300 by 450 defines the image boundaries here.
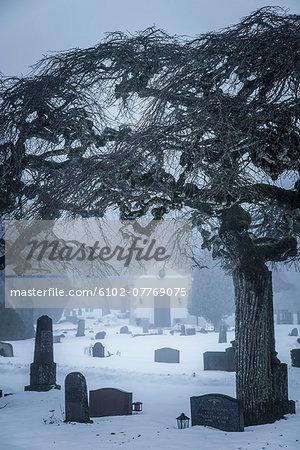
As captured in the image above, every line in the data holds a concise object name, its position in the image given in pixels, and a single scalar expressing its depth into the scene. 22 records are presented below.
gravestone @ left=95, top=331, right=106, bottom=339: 43.00
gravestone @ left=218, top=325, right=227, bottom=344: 36.08
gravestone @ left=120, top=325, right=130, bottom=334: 53.29
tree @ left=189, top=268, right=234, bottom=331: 46.78
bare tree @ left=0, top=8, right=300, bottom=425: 8.34
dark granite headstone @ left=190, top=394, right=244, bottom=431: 10.09
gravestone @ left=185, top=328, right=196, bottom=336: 46.44
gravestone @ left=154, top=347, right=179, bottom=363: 25.83
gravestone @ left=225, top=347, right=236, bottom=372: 21.70
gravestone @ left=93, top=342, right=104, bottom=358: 28.88
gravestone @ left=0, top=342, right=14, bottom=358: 28.80
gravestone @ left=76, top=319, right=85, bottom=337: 47.01
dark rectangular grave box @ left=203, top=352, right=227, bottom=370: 21.91
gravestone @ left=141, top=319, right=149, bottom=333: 52.42
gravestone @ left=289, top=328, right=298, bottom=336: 41.36
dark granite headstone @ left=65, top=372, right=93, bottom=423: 11.51
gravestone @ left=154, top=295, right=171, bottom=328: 57.84
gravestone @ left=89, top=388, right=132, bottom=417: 12.29
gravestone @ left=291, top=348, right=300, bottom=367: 22.19
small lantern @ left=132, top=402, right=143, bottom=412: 12.67
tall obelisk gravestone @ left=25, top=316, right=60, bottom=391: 17.19
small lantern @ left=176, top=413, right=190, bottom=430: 10.55
